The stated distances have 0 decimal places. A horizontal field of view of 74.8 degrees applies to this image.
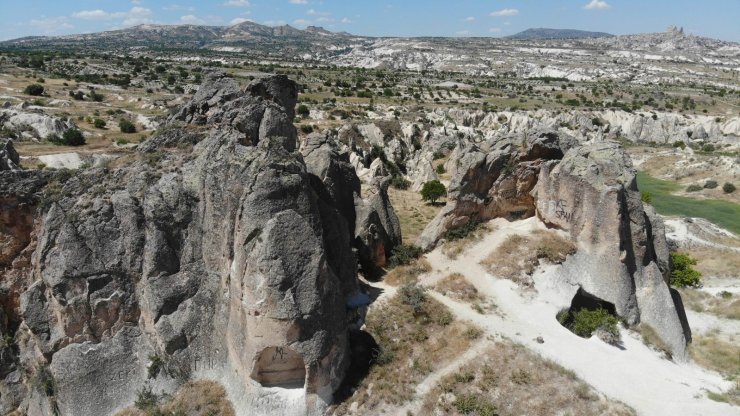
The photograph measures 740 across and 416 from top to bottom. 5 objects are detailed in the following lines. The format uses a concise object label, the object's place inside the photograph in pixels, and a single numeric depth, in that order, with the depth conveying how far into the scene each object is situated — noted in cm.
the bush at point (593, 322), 2167
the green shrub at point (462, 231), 2881
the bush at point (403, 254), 2711
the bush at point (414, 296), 2269
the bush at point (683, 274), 3035
